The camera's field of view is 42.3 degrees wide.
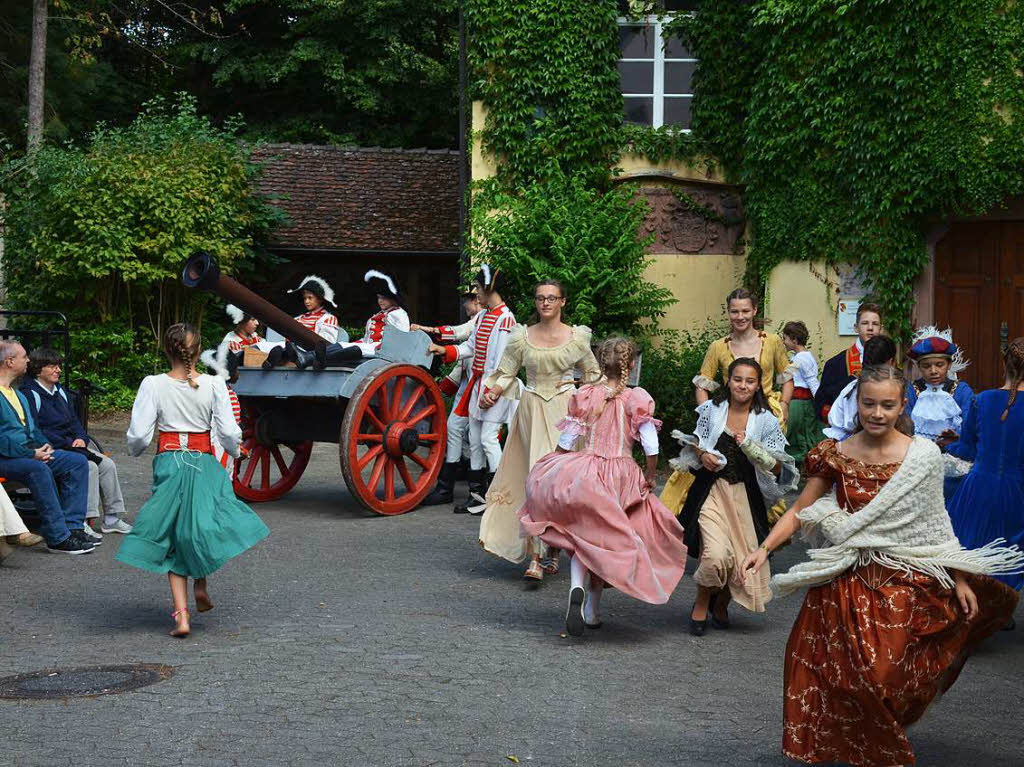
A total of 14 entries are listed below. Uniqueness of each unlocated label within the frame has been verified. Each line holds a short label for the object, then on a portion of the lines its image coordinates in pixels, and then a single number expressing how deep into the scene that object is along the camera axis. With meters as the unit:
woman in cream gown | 8.05
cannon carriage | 10.20
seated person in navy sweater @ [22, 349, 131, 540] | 9.34
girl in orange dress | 4.23
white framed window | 16.58
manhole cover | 5.47
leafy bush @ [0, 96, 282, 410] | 19.84
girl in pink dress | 6.52
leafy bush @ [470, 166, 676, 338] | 15.64
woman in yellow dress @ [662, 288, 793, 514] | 8.42
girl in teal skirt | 6.64
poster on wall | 15.00
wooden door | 14.50
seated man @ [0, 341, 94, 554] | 8.84
